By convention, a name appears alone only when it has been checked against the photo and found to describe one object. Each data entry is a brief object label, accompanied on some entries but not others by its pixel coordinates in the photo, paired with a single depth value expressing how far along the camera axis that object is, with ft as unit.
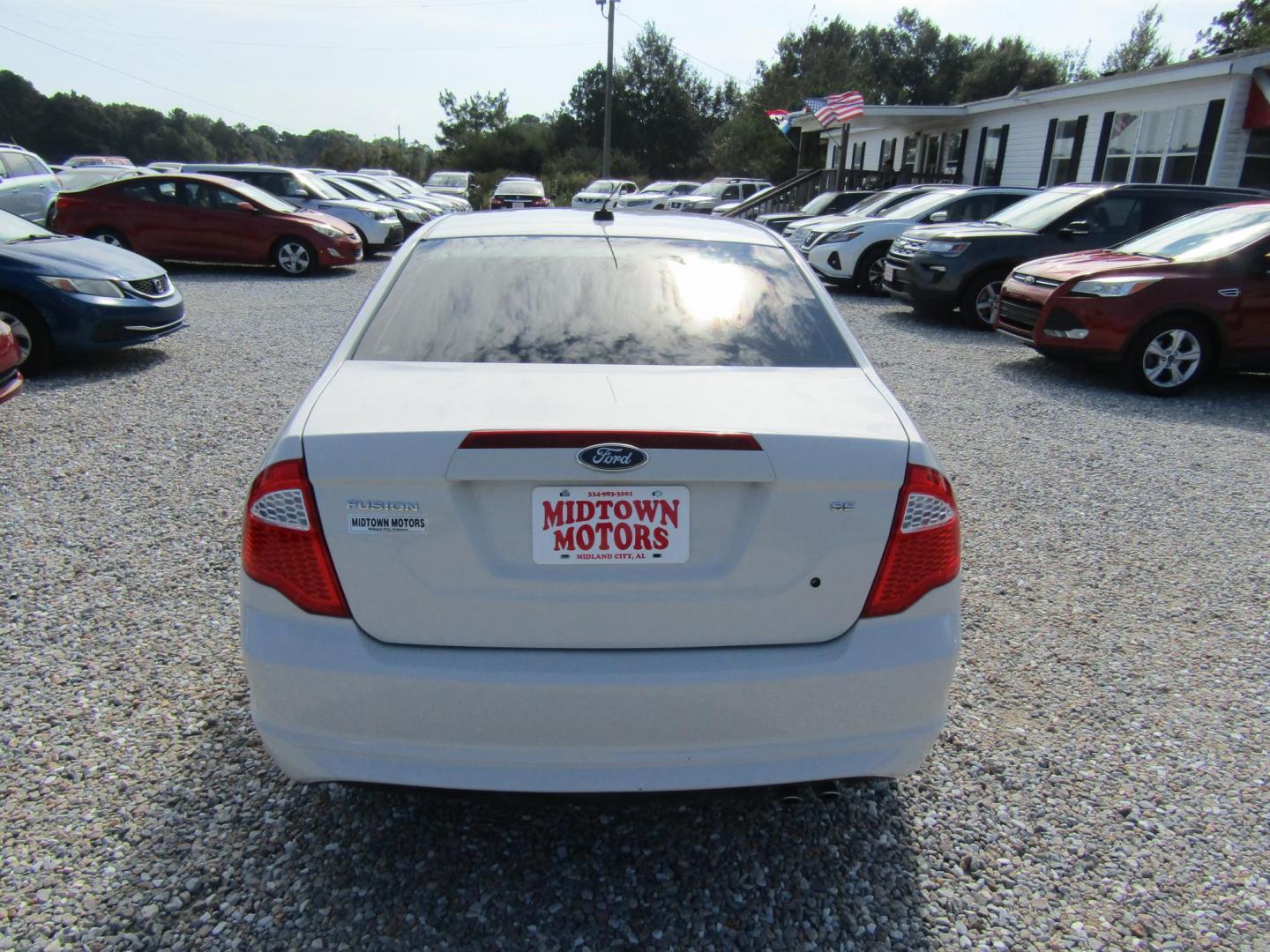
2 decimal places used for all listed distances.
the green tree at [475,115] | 241.96
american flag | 77.92
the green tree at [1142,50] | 183.93
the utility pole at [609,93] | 129.59
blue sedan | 23.71
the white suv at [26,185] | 50.55
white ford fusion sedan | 6.27
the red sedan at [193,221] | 46.50
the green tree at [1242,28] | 127.95
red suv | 25.08
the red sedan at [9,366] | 19.03
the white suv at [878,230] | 43.70
